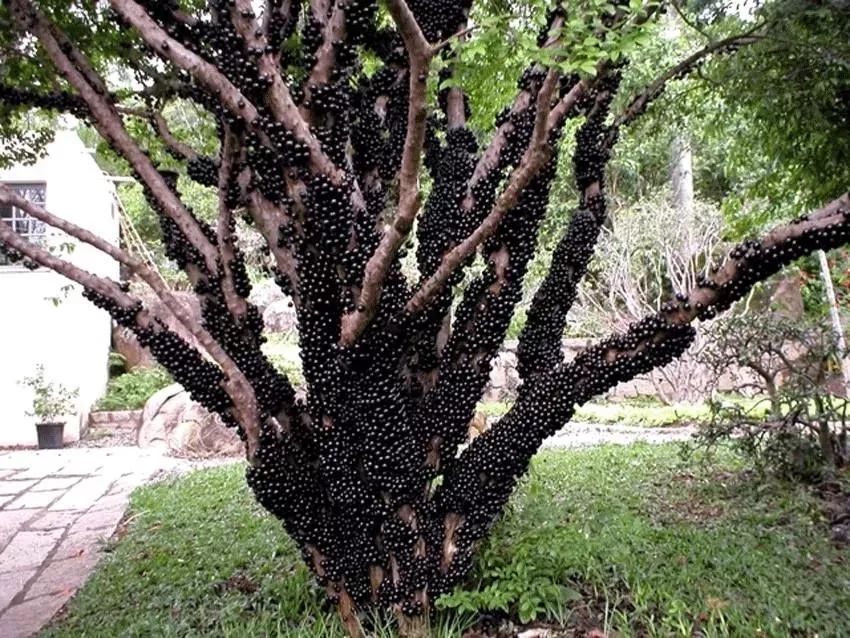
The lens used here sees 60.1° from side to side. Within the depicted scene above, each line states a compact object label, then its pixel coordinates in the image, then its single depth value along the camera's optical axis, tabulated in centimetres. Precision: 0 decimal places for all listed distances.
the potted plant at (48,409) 1028
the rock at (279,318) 1496
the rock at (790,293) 1211
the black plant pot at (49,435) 1034
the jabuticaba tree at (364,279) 279
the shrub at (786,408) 489
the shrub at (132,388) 1190
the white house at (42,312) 1055
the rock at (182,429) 938
